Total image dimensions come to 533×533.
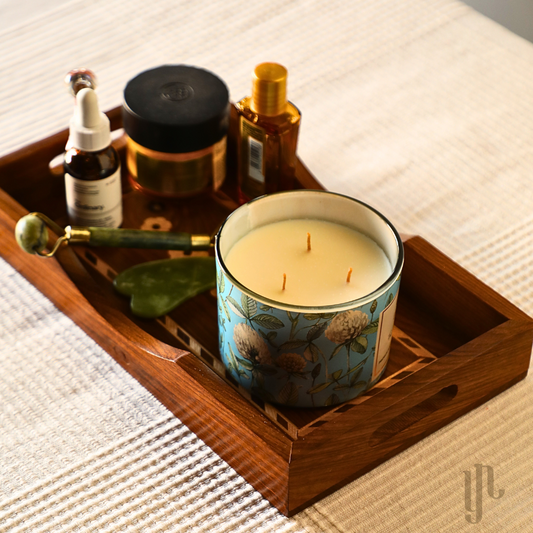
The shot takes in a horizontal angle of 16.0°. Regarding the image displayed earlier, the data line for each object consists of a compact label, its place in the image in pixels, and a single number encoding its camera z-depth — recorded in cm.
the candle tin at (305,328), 106
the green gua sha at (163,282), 117
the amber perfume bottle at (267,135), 118
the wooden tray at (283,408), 107
